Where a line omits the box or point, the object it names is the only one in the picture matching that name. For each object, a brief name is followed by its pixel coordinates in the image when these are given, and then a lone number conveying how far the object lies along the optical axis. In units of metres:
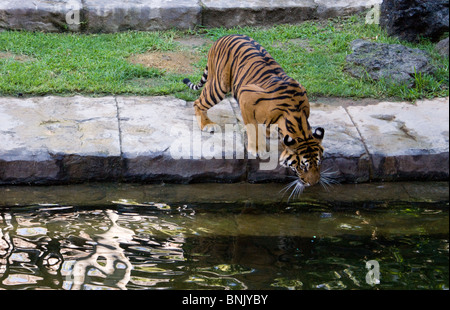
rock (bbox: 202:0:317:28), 17.31
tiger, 10.02
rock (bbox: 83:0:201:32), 16.70
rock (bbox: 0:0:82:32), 16.30
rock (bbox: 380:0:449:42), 15.83
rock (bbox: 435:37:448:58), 14.76
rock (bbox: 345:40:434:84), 13.98
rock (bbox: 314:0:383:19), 18.00
